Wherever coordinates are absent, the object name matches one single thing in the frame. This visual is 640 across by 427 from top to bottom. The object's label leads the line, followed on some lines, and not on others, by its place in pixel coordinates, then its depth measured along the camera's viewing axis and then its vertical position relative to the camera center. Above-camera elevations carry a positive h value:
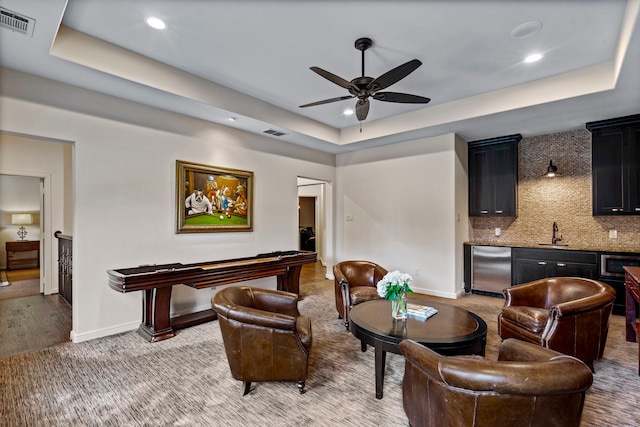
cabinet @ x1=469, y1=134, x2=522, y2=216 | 5.49 +0.71
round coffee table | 2.28 -0.96
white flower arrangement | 2.66 -0.63
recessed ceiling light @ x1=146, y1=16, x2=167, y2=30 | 2.74 +1.77
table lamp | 7.94 -0.16
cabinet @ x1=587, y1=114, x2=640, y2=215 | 4.33 +0.71
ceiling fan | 2.72 +1.26
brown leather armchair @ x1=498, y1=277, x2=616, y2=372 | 2.64 -0.99
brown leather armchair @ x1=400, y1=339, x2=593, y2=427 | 1.32 -0.80
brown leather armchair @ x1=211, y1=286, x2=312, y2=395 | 2.32 -1.01
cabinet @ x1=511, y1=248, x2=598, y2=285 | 4.53 -0.80
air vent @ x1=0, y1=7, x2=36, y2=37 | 2.30 +1.52
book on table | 2.81 -0.94
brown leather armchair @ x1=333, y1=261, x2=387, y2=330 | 3.77 -0.94
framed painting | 4.29 +0.24
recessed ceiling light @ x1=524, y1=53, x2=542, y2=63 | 3.31 +1.73
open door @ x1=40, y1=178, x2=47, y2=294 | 5.44 -0.58
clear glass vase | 2.75 -0.86
